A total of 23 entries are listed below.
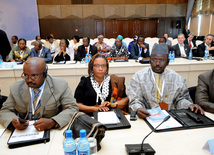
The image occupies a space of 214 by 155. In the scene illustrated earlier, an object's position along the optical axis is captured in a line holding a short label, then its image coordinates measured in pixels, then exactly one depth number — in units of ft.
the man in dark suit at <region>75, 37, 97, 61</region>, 17.70
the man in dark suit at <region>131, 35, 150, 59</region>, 17.12
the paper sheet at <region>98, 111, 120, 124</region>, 5.10
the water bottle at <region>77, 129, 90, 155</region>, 3.26
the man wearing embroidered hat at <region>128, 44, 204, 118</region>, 6.86
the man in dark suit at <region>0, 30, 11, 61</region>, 17.30
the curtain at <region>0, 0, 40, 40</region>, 30.86
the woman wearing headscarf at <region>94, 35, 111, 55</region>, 19.11
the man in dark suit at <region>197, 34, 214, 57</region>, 17.88
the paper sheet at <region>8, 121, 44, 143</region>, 4.37
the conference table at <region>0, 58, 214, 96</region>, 12.49
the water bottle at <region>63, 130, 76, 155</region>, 3.32
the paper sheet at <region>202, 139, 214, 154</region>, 3.84
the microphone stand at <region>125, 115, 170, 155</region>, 3.76
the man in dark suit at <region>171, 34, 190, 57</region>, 17.95
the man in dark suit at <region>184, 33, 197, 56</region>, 22.09
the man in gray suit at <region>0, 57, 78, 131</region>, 5.09
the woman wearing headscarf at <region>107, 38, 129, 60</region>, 17.11
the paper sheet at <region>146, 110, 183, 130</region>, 4.93
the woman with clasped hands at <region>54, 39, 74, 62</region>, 15.96
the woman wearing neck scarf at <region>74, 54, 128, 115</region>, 7.34
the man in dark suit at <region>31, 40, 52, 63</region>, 15.78
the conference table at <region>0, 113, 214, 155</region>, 3.99
